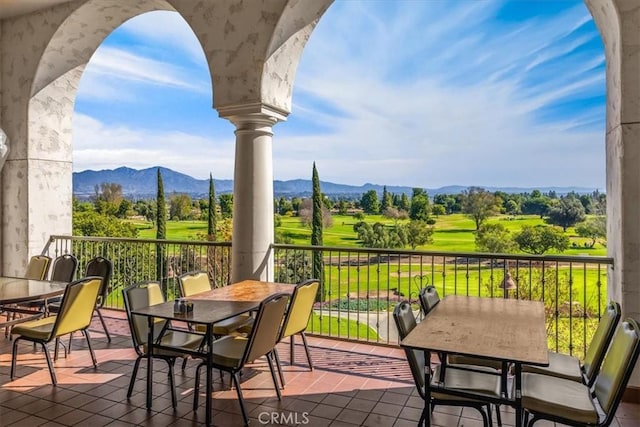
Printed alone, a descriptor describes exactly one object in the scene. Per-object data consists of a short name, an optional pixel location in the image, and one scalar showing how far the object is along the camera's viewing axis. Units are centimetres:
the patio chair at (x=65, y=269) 489
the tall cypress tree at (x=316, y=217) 1225
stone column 447
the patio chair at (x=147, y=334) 295
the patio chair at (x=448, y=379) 213
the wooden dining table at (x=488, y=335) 194
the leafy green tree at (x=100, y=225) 1291
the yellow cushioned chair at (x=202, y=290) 342
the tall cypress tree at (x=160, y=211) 1324
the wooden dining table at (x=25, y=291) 330
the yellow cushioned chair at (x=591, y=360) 231
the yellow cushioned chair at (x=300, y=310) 311
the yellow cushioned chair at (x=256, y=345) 265
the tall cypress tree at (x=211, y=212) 1398
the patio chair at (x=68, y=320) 329
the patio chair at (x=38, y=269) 482
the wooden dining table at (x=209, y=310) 267
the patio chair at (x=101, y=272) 446
